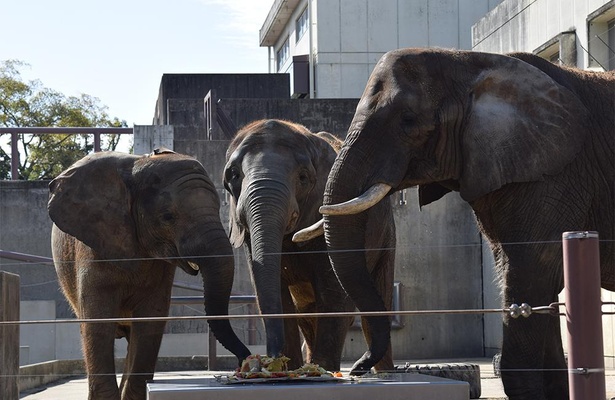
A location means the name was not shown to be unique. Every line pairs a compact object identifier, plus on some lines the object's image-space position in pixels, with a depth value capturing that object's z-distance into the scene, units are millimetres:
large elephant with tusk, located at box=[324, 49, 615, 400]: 7539
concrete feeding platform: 6277
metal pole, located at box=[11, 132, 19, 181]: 18688
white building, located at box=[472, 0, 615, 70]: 14961
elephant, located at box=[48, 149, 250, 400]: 8852
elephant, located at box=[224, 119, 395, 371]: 8789
